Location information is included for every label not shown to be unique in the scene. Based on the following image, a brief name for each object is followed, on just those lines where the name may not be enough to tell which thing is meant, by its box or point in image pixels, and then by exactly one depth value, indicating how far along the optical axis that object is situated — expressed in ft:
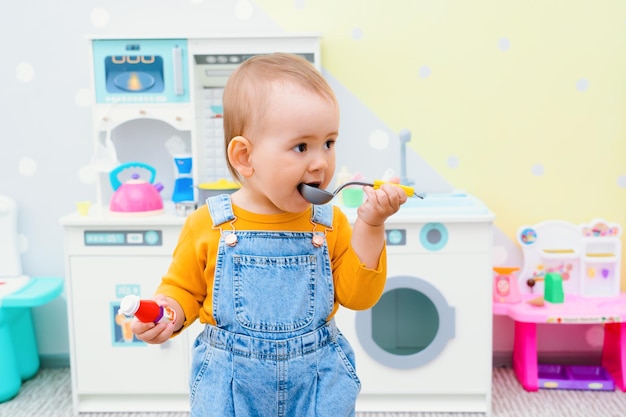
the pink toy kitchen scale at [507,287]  6.79
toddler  2.86
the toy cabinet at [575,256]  7.03
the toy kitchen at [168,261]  6.15
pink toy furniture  6.76
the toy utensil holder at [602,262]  7.01
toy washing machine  6.09
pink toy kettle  6.20
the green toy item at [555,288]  6.75
